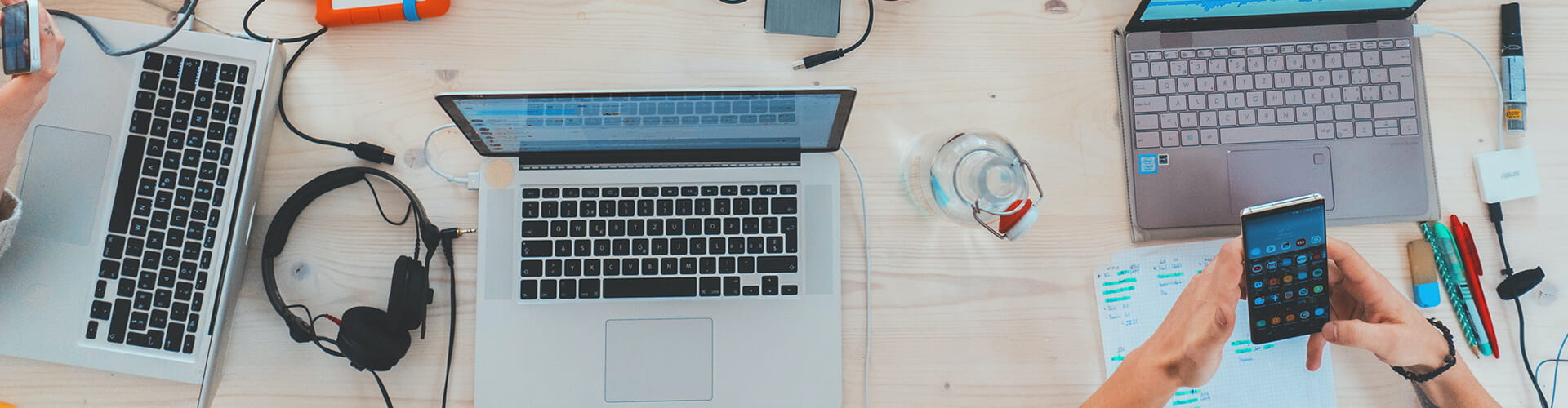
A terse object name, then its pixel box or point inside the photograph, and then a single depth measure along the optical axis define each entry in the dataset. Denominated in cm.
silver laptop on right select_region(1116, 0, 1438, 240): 89
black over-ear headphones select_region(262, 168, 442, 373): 81
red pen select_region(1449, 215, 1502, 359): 88
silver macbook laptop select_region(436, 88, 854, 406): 84
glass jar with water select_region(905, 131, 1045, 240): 88
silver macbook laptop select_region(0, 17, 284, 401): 81
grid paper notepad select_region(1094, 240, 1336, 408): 87
